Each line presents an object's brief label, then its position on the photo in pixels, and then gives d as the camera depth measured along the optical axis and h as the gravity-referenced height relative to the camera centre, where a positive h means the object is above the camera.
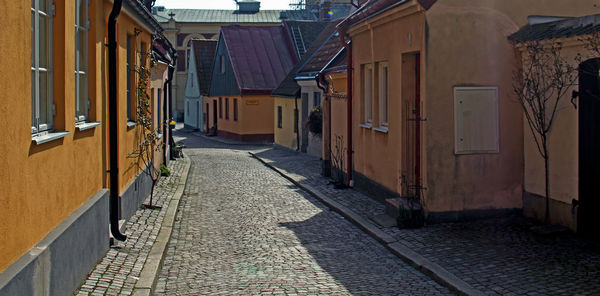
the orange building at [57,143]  4.37 -0.12
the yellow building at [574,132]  8.24 -0.08
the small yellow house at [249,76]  34.28 +2.69
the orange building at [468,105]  9.64 +0.30
